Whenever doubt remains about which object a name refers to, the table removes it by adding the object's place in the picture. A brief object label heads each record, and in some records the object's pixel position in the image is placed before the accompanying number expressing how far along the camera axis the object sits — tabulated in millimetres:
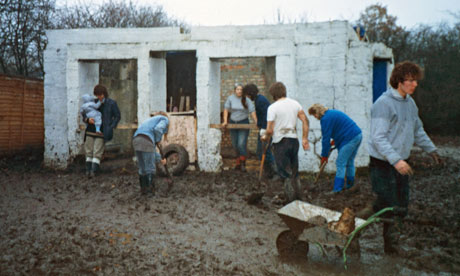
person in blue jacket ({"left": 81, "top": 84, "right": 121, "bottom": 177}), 8266
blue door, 9672
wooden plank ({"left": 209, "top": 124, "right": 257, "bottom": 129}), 8566
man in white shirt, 5680
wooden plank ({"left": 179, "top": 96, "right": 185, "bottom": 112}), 12453
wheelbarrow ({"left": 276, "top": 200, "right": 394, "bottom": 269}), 3436
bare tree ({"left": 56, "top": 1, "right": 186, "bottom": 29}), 17227
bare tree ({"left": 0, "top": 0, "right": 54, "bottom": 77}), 13125
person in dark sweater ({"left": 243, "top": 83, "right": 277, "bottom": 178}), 7641
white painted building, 8406
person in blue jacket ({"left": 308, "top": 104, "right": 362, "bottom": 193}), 6164
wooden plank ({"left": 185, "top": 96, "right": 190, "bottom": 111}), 12380
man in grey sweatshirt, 3615
